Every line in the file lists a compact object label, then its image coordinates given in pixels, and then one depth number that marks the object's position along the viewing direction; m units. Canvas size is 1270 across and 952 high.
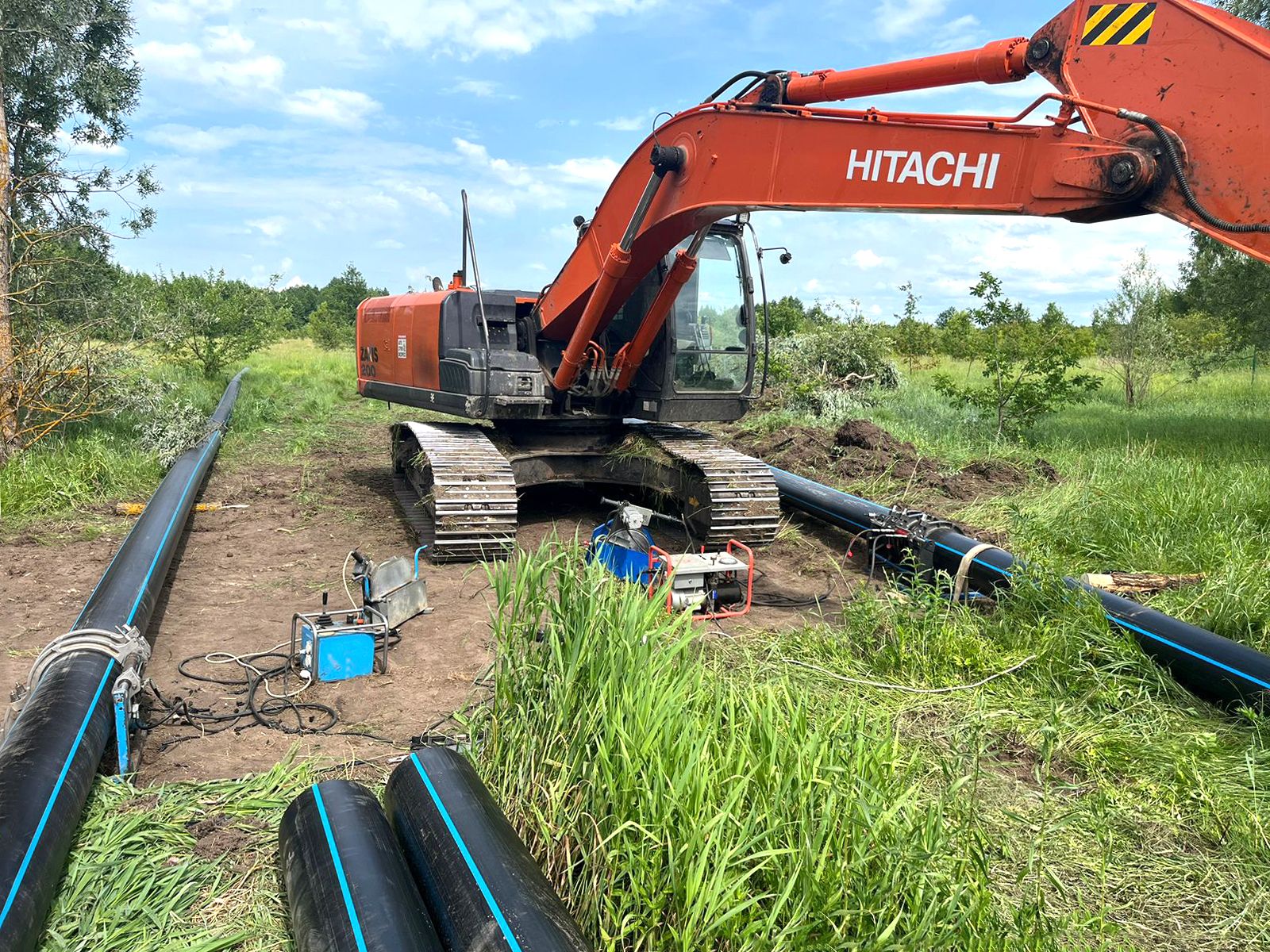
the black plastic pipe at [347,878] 2.42
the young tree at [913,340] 24.28
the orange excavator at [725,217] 3.54
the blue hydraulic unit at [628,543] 5.87
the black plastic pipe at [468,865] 2.36
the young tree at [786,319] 21.17
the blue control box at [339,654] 4.74
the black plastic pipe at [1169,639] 4.30
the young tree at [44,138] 9.27
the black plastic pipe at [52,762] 2.53
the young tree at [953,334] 22.75
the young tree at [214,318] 19.28
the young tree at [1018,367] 11.33
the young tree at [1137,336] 15.66
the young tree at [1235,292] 12.83
